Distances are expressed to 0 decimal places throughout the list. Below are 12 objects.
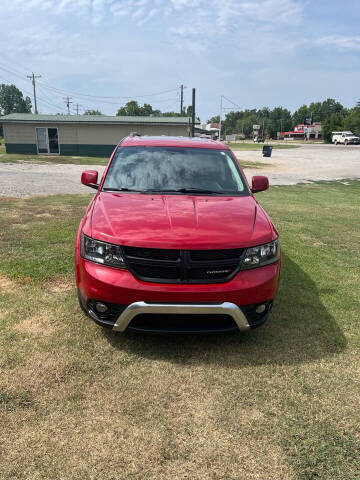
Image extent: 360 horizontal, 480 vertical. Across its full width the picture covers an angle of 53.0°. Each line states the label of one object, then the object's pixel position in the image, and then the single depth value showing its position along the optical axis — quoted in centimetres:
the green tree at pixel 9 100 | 13359
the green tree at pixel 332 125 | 8039
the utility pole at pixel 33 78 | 7398
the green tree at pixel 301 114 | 14519
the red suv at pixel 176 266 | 276
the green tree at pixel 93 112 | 12000
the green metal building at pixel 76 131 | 2870
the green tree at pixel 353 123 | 7896
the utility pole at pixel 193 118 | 2821
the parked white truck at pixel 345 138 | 6181
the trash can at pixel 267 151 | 3608
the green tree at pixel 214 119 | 17449
